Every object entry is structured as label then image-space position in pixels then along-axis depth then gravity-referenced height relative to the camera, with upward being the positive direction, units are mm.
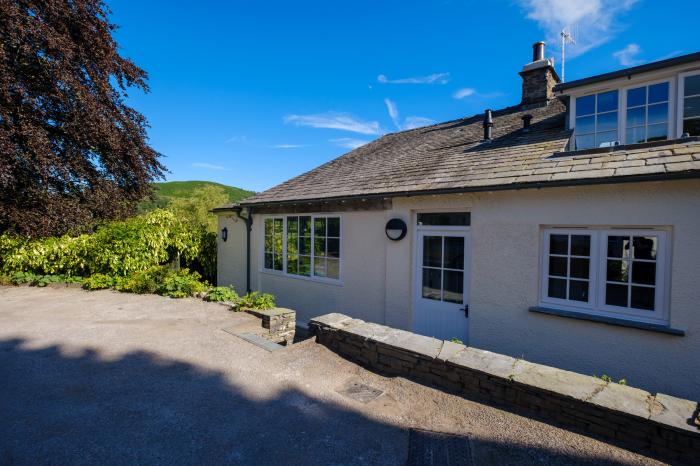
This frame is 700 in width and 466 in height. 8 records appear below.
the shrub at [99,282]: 10649 -1960
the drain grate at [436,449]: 3068 -2098
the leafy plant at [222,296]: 9195 -2011
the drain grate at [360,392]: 4184 -2116
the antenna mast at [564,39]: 10453 +5546
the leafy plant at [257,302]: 8242 -1975
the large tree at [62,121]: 9680 +3074
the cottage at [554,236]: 4805 -220
